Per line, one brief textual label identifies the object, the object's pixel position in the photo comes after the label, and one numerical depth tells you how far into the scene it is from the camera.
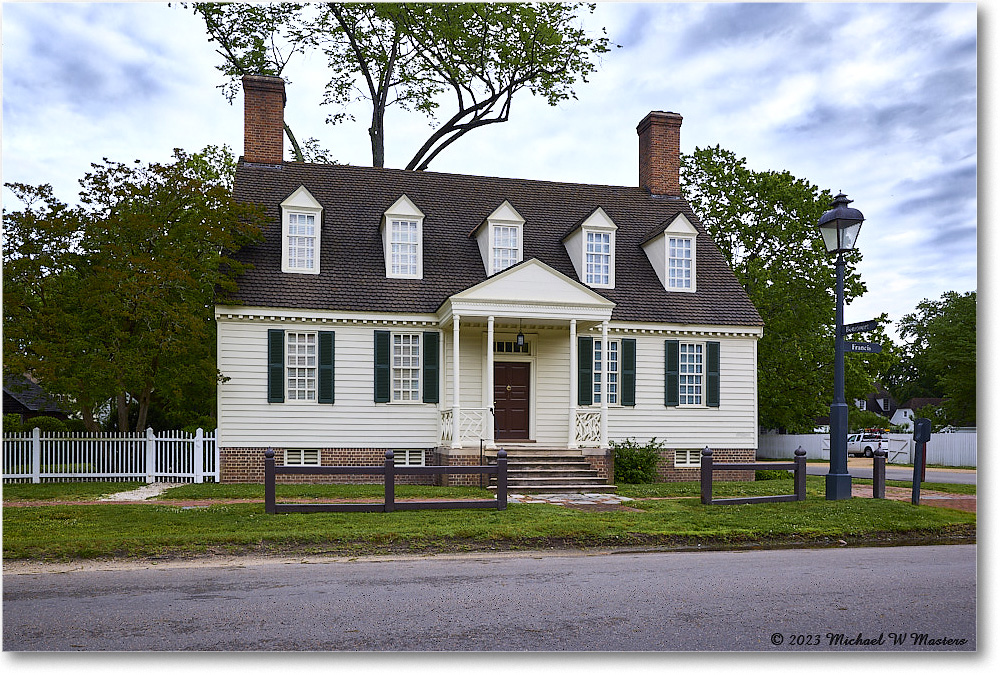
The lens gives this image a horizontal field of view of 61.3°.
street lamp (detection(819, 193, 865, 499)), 11.80
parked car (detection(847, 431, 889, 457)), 35.69
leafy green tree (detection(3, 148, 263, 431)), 15.05
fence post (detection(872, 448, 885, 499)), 12.94
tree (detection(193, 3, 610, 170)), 23.69
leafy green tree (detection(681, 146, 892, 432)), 27.84
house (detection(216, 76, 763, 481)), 17.31
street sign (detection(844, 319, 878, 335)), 11.45
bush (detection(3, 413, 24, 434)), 18.18
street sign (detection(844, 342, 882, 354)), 11.55
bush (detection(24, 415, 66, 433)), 20.48
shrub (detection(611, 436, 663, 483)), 17.84
